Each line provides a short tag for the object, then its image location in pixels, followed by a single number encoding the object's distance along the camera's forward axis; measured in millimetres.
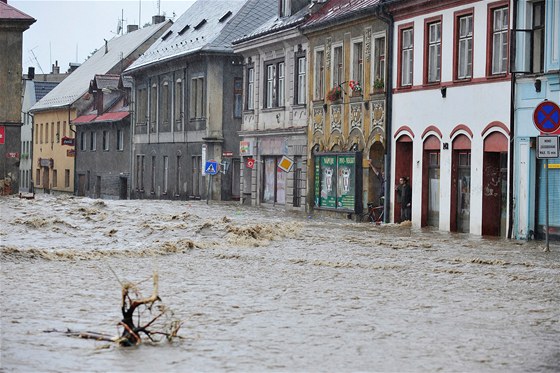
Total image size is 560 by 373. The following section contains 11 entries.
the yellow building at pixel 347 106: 40562
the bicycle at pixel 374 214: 39997
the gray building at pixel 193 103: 59562
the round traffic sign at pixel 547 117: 24719
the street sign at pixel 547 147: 25000
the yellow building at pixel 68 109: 84688
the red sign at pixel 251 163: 53291
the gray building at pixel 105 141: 76750
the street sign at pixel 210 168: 51562
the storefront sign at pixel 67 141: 86125
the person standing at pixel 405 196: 37844
